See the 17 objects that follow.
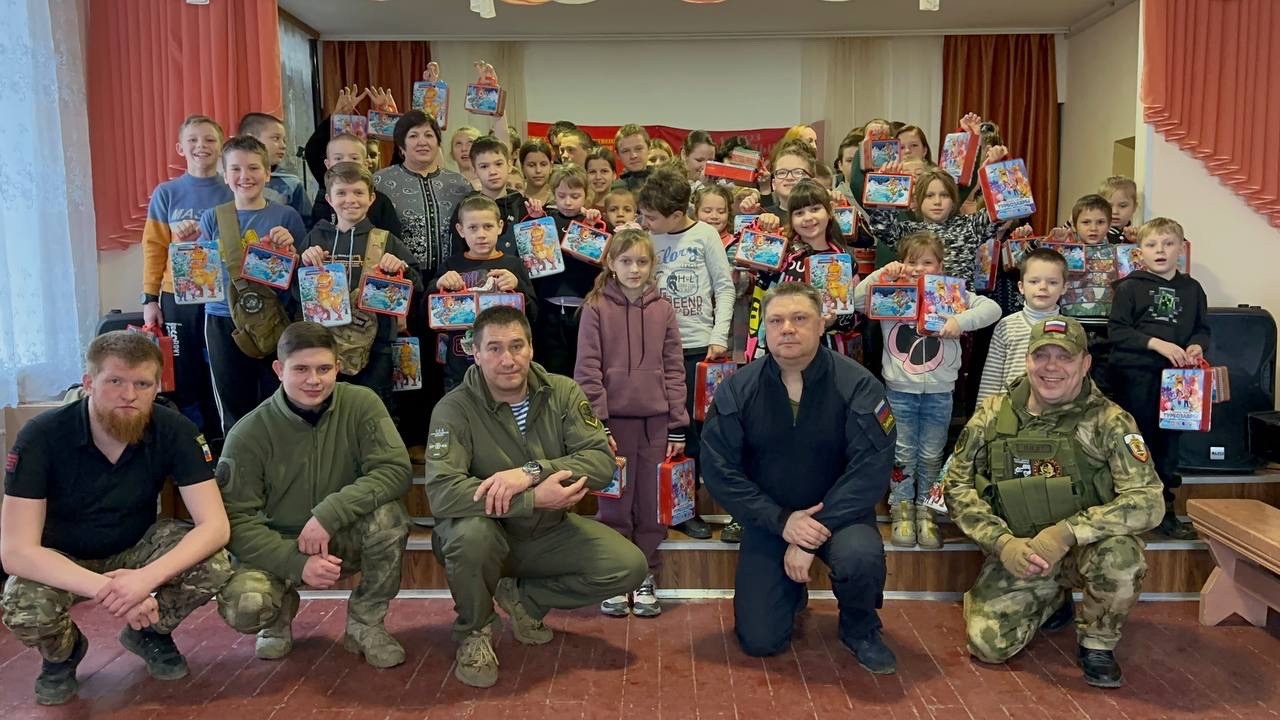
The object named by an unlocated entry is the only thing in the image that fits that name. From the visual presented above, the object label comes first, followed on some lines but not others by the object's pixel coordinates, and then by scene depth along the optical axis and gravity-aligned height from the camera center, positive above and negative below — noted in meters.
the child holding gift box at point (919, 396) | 3.55 -0.50
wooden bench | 3.13 -1.05
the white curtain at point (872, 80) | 8.65 +1.72
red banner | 8.81 +1.26
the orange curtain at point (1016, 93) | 8.44 +1.55
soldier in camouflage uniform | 2.82 -0.75
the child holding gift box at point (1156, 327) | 3.70 -0.25
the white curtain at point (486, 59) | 8.67 +1.92
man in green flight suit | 2.85 -0.69
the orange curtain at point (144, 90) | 4.22 +0.84
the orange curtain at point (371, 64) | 8.51 +1.89
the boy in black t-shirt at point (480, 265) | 3.60 +0.02
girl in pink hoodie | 3.41 -0.38
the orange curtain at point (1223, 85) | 4.39 +0.83
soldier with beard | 2.61 -0.72
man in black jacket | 2.92 -0.66
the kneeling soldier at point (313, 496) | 2.86 -0.70
